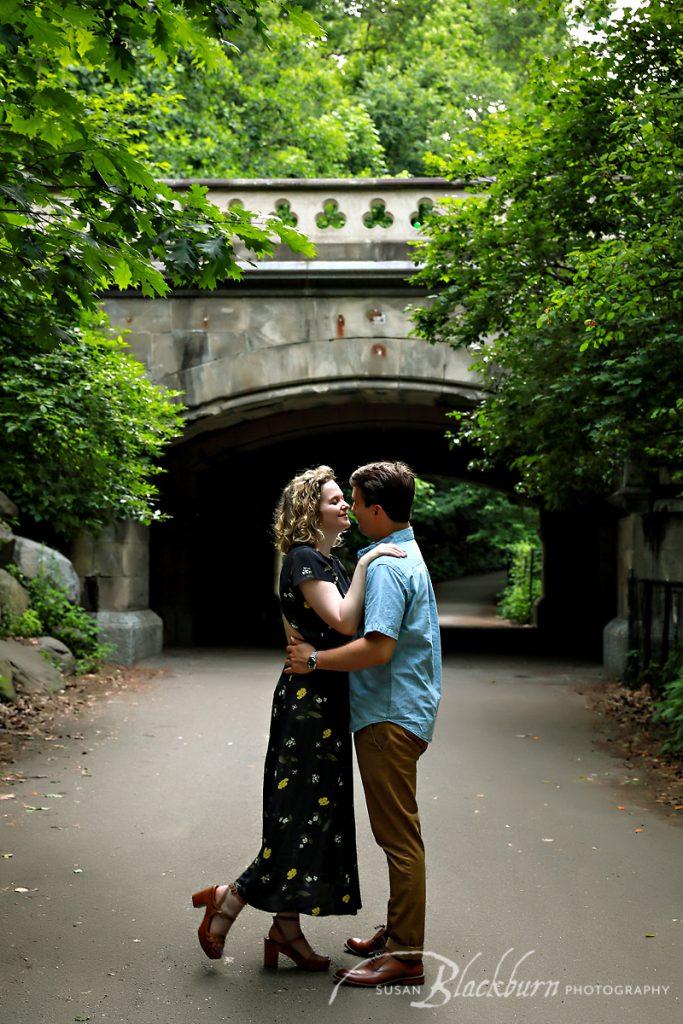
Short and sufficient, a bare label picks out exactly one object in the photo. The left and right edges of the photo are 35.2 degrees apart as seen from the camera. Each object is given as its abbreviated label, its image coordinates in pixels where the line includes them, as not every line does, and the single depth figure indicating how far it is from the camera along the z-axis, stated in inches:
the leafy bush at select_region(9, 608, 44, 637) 406.3
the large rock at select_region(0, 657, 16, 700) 334.0
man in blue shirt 134.0
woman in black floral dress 137.8
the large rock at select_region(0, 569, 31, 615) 404.2
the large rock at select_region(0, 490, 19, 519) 377.4
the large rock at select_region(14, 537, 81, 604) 456.8
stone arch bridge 504.1
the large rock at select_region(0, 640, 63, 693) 363.9
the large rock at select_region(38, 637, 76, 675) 420.2
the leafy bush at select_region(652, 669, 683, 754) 285.0
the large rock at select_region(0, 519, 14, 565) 385.1
